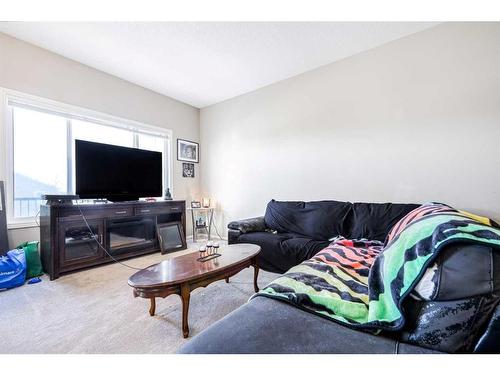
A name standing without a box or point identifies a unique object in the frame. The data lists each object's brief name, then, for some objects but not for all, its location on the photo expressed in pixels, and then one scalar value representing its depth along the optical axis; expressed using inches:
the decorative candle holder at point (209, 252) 77.3
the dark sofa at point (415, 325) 27.9
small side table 167.0
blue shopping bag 86.7
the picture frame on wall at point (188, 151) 170.9
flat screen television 114.7
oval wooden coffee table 57.3
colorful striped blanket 32.2
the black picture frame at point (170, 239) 138.2
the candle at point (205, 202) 176.2
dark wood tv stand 100.0
